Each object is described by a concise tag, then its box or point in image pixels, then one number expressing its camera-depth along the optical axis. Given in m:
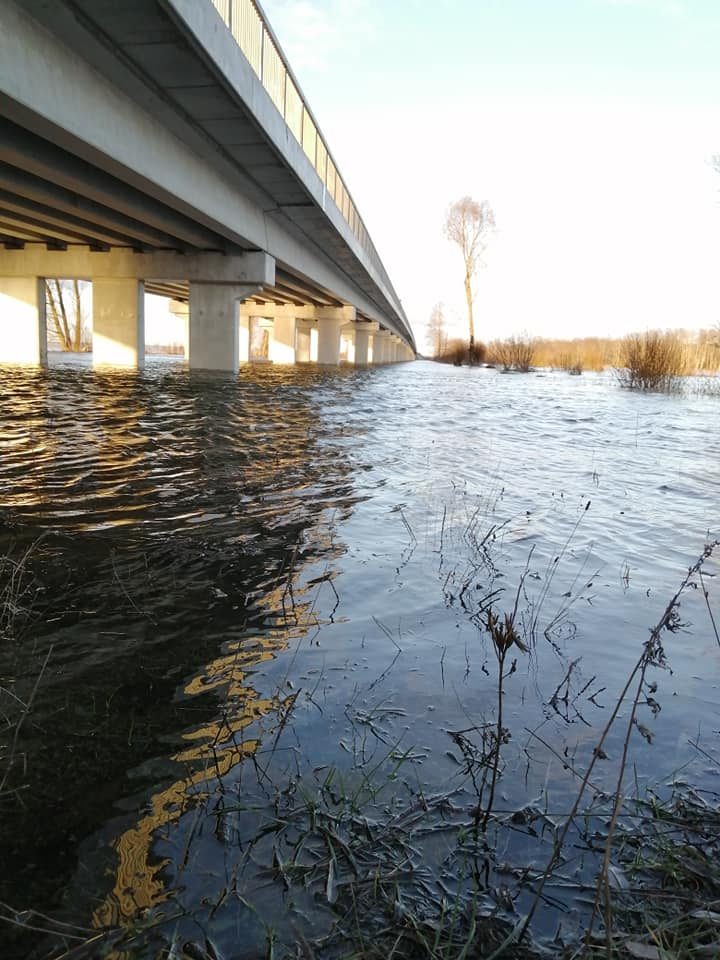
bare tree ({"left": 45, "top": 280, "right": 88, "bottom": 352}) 50.69
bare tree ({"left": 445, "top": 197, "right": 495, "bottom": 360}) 51.31
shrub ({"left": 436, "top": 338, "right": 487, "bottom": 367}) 54.70
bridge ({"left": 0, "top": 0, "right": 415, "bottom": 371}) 8.88
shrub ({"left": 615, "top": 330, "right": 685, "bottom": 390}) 24.20
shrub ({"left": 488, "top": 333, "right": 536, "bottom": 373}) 40.88
